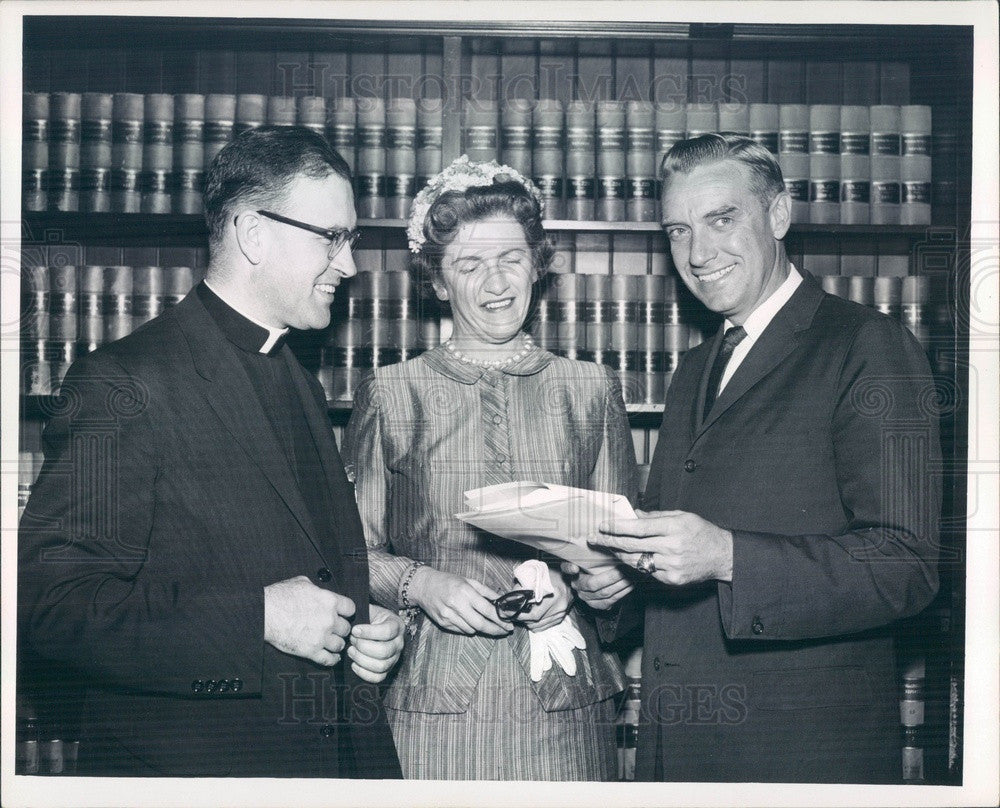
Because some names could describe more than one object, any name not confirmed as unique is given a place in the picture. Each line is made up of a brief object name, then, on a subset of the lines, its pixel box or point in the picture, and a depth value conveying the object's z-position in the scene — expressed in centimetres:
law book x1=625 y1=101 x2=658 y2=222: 233
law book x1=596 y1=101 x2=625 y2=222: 234
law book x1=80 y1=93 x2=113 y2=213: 228
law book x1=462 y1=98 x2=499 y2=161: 232
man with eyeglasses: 181
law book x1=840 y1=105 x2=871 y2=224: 233
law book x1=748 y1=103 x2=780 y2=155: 232
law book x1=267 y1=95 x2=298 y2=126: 231
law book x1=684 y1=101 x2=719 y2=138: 232
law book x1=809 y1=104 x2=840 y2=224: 232
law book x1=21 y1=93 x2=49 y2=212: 224
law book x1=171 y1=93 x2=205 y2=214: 228
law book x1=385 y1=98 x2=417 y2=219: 233
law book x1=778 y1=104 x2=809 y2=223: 232
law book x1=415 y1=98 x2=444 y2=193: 233
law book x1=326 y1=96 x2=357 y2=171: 231
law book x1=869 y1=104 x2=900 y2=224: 233
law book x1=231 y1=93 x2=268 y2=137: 230
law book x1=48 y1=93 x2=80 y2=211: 227
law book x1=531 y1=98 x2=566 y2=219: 233
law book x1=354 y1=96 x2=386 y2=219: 232
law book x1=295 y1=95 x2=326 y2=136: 231
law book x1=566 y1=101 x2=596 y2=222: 233
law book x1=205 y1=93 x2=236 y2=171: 229
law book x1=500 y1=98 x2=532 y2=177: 232
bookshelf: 219
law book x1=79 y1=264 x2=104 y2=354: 224
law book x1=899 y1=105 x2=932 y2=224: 232
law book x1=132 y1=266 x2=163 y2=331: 227
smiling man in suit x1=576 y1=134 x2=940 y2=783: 184
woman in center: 200
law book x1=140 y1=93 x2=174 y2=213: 229
